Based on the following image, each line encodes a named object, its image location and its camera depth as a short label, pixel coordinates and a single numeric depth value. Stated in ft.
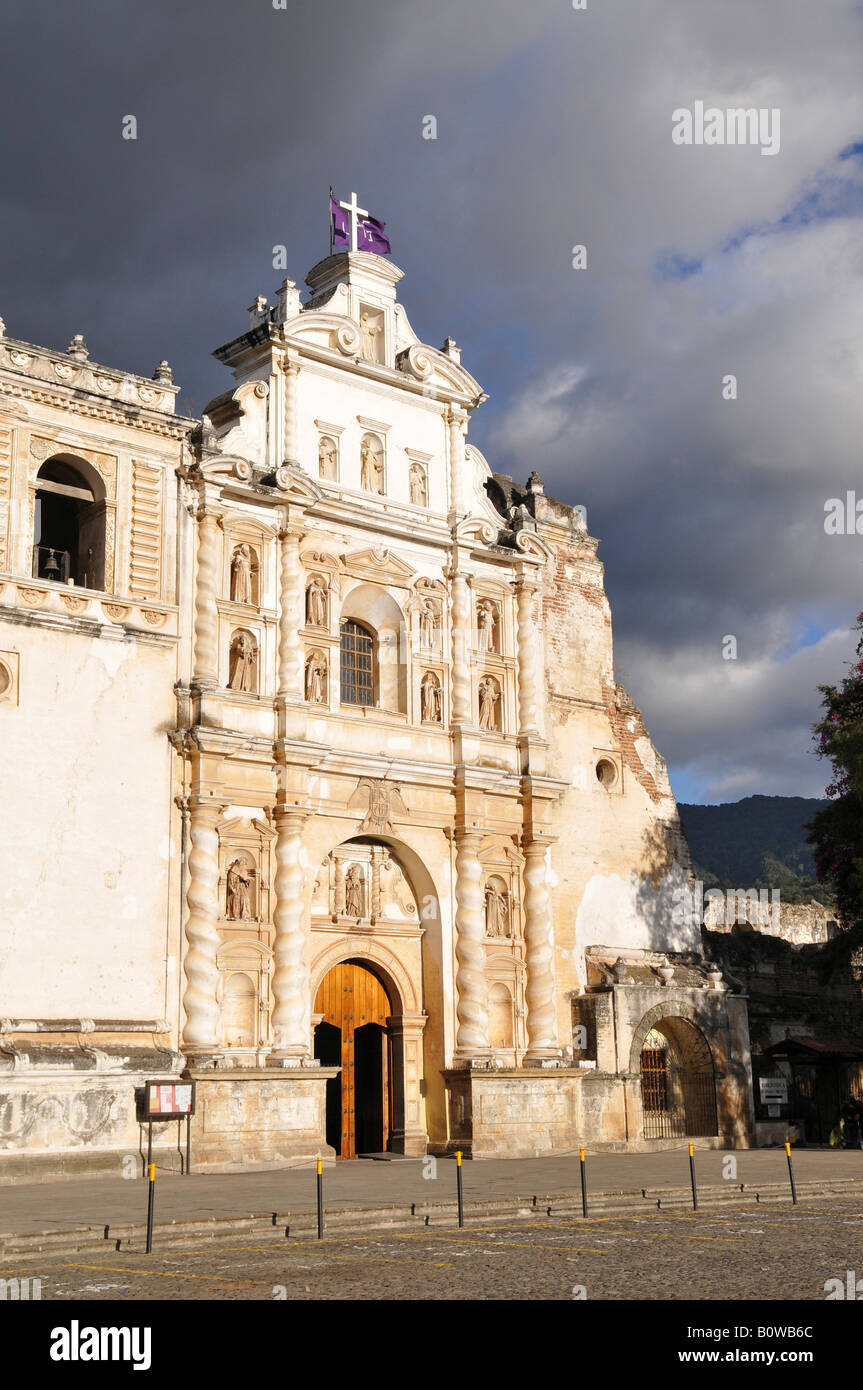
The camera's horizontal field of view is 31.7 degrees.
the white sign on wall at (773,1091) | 113.70
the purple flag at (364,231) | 106.11
